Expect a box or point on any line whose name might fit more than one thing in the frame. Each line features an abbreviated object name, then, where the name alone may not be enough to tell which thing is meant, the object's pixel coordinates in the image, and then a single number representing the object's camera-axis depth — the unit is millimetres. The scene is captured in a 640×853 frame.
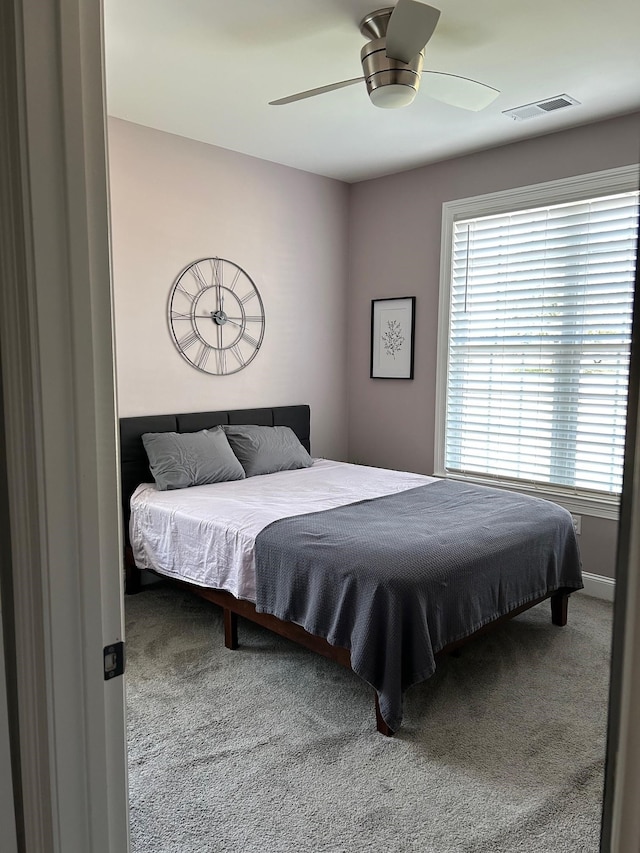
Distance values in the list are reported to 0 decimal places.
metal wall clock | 4238
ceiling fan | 2426
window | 3832
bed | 2418
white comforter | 3041
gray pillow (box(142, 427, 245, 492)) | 3826
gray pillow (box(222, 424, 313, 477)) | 4246
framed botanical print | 4871
